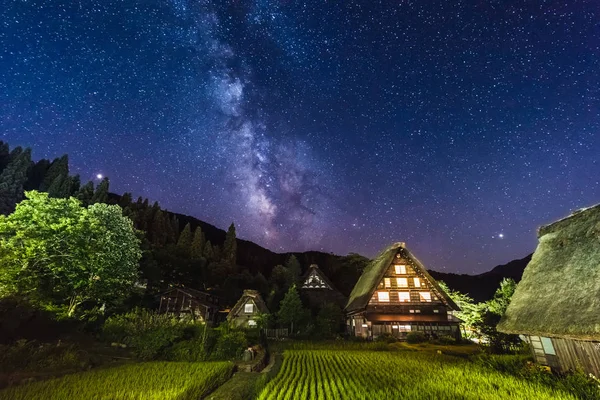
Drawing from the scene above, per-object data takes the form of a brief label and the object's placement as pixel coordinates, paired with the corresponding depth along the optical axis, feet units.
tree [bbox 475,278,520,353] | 72.83
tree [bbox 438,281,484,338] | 100.03
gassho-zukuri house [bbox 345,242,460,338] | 101.76
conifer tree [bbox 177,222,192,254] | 200.12
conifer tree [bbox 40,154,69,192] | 209.60
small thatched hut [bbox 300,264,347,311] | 148.99
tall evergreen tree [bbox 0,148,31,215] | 162.58
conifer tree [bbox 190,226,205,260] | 214.75
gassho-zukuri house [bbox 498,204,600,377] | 38.55
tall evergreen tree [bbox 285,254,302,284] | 175.73
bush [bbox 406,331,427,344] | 94.84
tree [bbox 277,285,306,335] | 110.11
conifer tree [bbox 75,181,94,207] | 197.86
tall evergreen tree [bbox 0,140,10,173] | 211.86
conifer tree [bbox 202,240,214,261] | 230.34
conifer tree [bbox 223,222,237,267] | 244.96
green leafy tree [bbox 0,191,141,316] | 56.44
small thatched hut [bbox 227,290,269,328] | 135.13
